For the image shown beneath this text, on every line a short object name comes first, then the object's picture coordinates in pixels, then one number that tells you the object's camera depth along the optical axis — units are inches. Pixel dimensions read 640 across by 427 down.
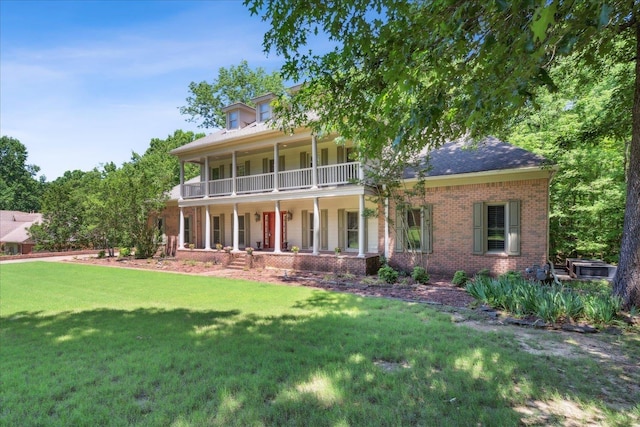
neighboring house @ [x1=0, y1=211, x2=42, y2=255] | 1288.1
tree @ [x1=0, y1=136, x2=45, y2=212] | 2289.6
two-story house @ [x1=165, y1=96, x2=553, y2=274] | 436.8
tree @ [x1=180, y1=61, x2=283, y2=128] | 1269.7
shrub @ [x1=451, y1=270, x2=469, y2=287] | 405.7
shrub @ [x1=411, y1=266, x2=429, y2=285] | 426.9
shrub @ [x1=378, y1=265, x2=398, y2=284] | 441.1
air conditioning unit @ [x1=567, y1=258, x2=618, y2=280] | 440.1
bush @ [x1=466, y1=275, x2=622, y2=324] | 244.8
